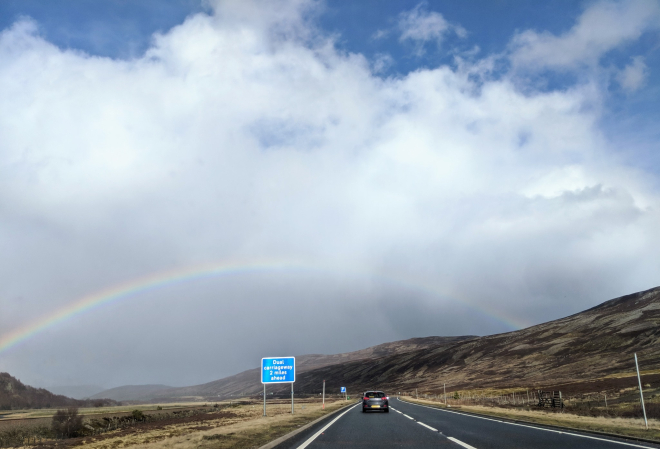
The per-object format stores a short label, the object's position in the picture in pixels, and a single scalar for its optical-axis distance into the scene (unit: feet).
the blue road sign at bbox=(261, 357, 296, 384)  138.82
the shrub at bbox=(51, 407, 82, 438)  138.63
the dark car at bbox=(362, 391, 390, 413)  125.70
